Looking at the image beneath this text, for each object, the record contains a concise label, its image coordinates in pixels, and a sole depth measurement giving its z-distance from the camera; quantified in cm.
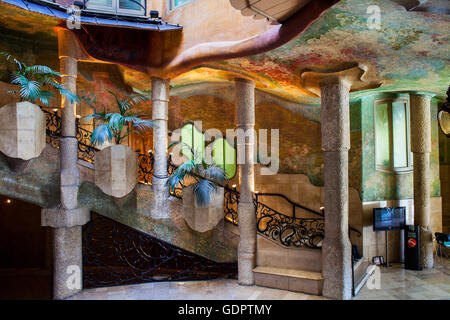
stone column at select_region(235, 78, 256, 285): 766
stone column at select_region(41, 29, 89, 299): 692
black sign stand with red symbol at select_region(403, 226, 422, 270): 884
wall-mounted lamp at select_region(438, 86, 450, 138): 387
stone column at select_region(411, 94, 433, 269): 905
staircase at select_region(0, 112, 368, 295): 715
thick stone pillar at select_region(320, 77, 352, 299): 680
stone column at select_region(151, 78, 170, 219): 770
